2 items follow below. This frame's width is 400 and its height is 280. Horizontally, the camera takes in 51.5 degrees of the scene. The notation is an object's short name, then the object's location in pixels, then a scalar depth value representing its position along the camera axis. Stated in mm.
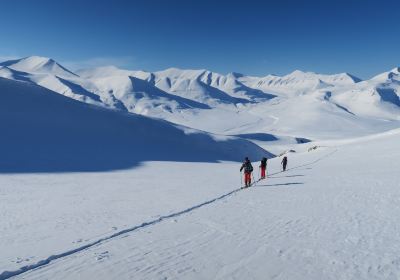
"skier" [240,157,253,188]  26188
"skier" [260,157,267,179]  30750
